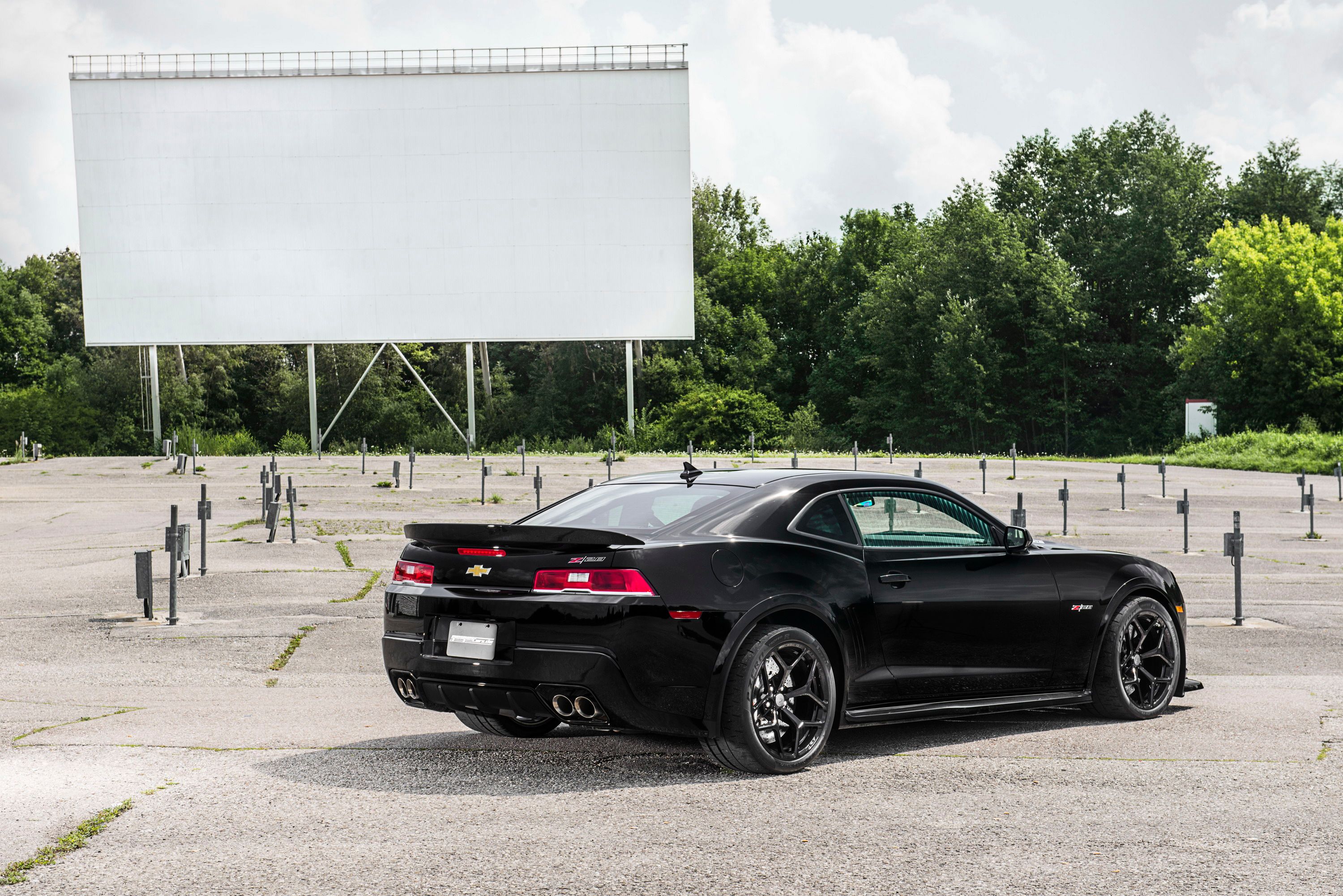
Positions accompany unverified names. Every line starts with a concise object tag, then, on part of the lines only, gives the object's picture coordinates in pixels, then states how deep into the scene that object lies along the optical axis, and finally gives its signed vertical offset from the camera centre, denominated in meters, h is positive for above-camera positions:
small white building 65.94 -0.94
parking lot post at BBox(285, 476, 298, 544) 23.96 -1.96
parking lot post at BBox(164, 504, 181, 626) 13.80 -1.52
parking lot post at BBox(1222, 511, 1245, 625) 14.37 -1.59
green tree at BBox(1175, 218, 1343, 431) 63.59 +3.06
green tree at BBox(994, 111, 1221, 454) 75.94 +7.64
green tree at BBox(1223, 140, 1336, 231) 75.12 +11.42
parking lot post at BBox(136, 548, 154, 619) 13.54 -1.57
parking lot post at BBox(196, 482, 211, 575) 18.50 -1.28
